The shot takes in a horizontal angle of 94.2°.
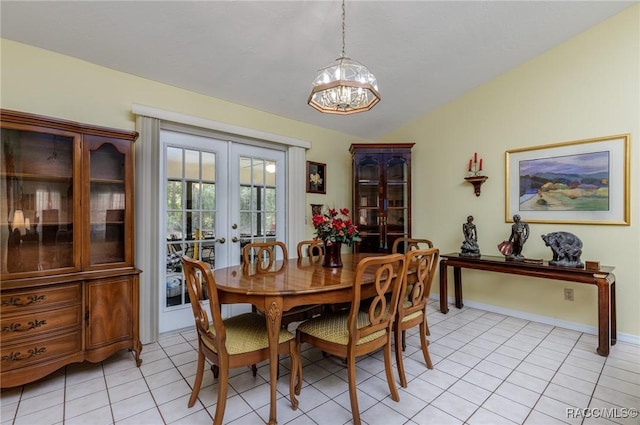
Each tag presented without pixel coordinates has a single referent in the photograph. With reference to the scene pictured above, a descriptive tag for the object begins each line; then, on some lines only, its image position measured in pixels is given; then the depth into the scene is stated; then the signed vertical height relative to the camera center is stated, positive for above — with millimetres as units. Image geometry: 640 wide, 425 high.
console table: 2496 -620
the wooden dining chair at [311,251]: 2830 -401
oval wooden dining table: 1651 -460
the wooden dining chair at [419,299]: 2094 -674
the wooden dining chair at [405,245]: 3189 -456
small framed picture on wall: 4035 +463
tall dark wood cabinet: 4148 +251
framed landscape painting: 2840 +297
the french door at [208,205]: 2971 +62
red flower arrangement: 2260 -147
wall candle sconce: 3691 +452
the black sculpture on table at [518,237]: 3148 -282
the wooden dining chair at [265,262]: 2363 -437
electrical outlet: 3102 -878
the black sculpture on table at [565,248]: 2797 -357
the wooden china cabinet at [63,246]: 1936 -257
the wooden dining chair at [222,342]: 1578 -762
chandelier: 1960 +844
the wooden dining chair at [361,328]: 1680 -742
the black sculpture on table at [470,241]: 3533 -366
